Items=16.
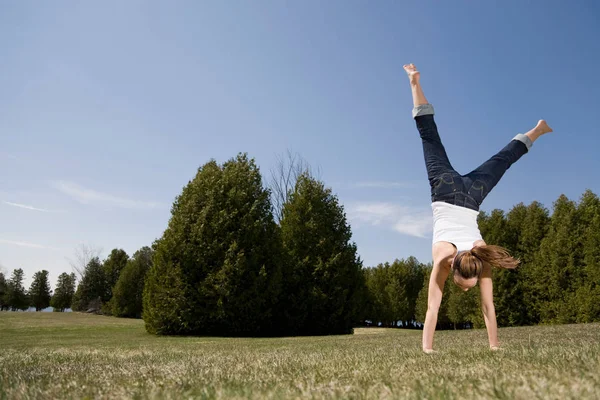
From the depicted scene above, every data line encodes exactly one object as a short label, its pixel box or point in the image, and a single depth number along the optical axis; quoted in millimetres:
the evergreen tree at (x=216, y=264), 22328
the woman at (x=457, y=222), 5277
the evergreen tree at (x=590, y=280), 26625
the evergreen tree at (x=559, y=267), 28869
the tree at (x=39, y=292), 77169
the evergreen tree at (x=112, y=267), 61812
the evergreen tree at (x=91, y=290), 60656
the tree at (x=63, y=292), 72750
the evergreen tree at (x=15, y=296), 75625
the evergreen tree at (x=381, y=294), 51722
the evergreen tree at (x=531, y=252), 32062
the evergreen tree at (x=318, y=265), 26078
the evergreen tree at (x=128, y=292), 52250
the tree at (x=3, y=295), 75838
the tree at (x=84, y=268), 63762
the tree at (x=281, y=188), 39438
